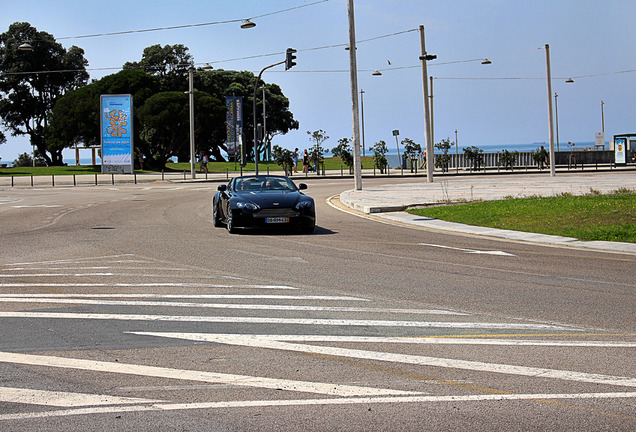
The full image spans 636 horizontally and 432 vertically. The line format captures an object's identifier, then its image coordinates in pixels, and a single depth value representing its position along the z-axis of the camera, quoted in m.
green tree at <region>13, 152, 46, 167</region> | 114.69
